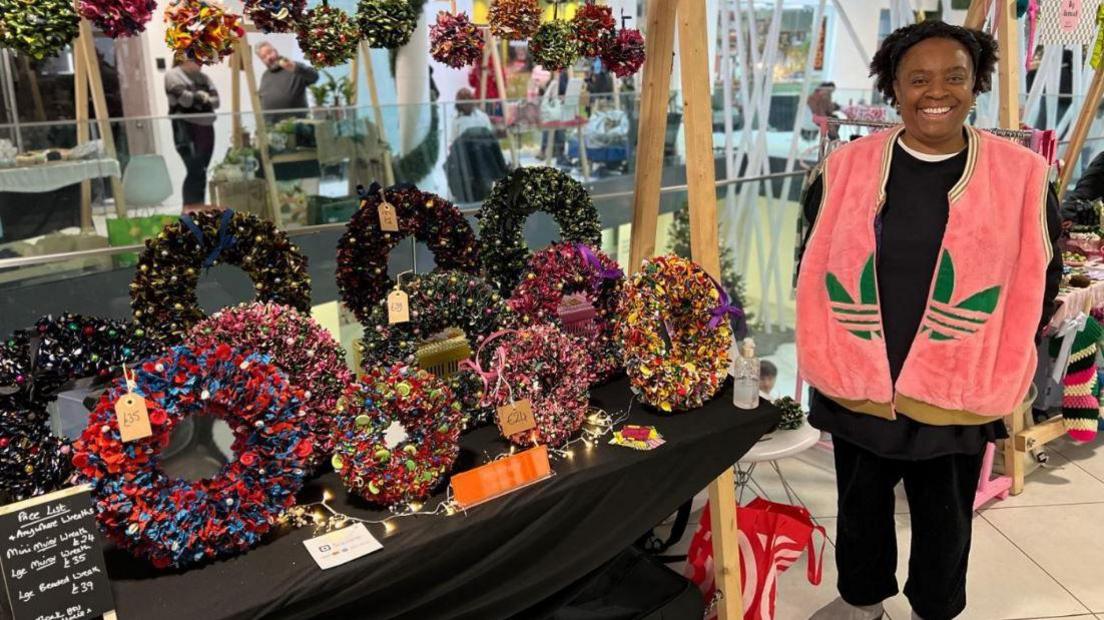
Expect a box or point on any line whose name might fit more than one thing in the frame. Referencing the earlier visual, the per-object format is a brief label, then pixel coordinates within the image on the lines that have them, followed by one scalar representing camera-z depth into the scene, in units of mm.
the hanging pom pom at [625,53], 2262
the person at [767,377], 2959
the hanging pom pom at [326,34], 1781
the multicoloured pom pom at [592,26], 2176
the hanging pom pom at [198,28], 1616
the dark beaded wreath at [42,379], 1438
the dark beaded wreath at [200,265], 1757
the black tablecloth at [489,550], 1342
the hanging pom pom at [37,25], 1467
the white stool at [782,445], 2494
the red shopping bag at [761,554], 2225
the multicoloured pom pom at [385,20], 1824
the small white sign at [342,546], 1415
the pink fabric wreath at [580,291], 2033
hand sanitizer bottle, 1976
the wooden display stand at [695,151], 1924
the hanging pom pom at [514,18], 2062
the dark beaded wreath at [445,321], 1786
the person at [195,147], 2758
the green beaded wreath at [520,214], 2219
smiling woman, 1796
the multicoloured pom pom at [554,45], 2113
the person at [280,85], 3678
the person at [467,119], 3301
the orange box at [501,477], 1594
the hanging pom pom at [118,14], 1519
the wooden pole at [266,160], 2832
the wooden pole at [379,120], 2447
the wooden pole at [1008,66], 2721
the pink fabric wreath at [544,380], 1774
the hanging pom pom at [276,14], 1696
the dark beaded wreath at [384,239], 2016
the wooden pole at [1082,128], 3326
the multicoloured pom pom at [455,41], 2066
